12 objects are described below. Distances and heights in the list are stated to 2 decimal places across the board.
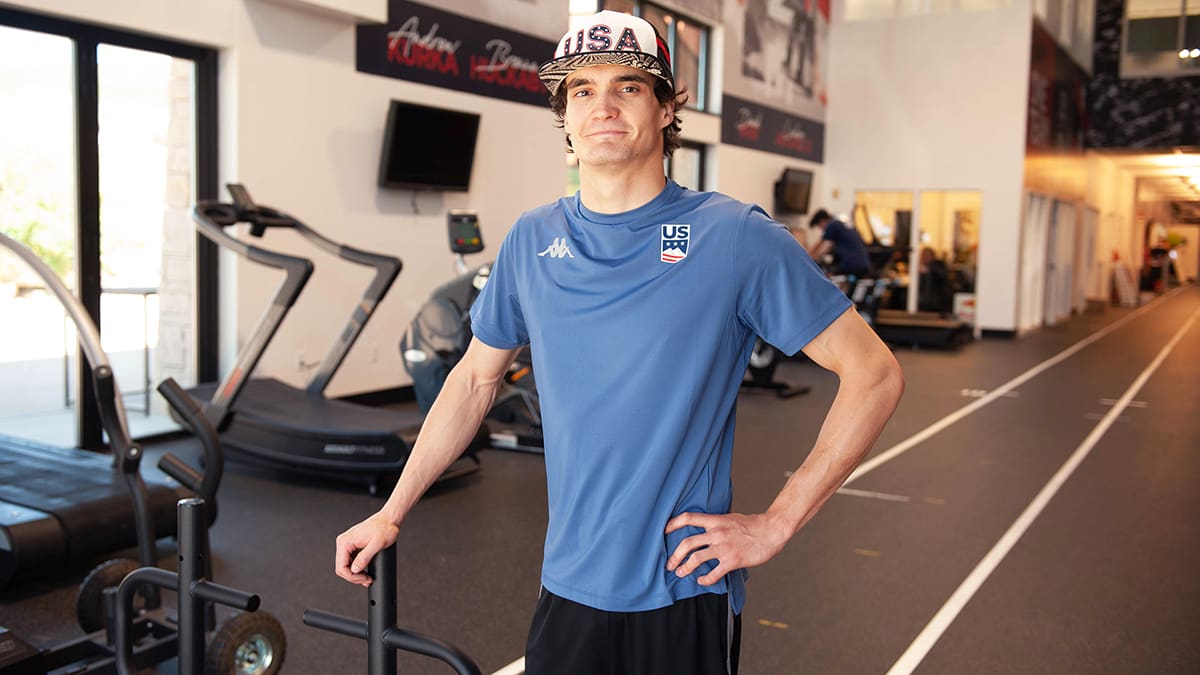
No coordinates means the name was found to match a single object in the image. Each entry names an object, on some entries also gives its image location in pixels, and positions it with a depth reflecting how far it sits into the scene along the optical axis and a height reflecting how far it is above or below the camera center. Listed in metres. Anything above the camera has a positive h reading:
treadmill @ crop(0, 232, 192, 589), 3.50 -0.98
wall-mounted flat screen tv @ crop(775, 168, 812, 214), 13.94 +0.76
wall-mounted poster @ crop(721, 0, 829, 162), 12.73 +2.23
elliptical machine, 6.05 -0.64
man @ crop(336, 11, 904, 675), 1.47 -0.19
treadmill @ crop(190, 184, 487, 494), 5.08 -0.95
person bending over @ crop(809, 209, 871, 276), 11.09 +0.02
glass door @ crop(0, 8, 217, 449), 5.66 +0.10
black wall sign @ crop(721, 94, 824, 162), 12.75 +1.52
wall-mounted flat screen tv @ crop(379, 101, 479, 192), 7.58 +0.66
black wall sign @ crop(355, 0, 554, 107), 7.59 +1.42
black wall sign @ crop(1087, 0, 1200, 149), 16.62 +2.54
